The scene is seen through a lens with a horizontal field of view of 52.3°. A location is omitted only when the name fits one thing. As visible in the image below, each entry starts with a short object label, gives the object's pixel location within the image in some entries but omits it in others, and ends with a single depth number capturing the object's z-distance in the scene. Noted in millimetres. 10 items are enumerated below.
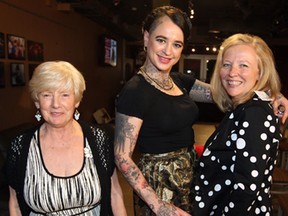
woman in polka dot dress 1142
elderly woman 1372
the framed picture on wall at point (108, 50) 7754
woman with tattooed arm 1301
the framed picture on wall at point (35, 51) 4238
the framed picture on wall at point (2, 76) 3549
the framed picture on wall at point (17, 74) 3803
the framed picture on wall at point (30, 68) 4258
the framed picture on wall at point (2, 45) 3506
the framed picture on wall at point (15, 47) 3710
